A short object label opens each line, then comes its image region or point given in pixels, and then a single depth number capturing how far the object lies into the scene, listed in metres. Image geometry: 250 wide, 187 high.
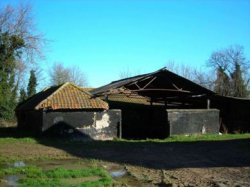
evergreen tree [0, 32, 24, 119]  27.79
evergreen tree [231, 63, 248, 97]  45.43
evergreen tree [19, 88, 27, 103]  38.88
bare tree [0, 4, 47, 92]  30.01
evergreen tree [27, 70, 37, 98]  39.96
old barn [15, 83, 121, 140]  18.70
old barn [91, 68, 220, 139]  19.81
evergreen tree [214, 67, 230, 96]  46.86
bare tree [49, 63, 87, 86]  52.46
